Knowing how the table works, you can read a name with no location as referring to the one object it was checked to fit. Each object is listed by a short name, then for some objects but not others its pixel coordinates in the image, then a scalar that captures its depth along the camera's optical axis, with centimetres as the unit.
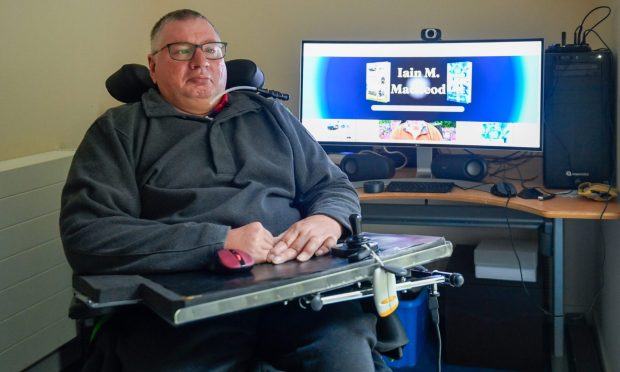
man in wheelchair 148
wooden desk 220
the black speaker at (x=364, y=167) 266
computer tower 241
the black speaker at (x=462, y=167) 259
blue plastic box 258
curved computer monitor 253
